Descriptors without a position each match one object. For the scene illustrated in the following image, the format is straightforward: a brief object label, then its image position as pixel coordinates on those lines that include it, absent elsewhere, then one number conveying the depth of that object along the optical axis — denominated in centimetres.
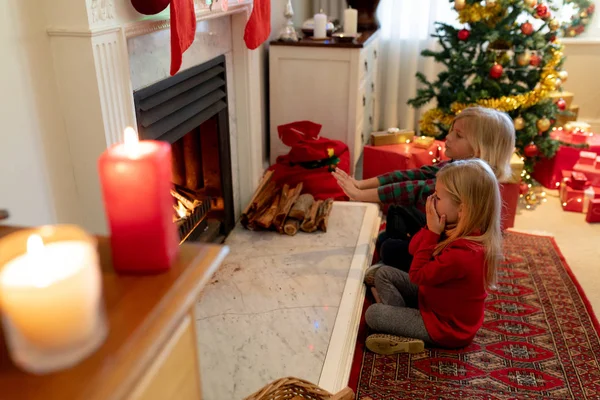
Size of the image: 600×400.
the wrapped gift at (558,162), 316
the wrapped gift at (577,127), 327
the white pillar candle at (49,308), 45
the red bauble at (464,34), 297
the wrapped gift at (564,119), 339
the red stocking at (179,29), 141
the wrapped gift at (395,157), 293
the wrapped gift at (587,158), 308
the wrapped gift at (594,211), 288
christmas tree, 288
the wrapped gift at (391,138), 311
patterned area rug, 168
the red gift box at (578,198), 299
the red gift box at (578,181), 300
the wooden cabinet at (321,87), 298
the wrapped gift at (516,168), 263
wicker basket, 125
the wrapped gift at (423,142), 302
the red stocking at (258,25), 216
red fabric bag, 272
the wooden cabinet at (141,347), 44
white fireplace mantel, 125
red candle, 54
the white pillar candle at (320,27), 306
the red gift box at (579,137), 319
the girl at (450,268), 163
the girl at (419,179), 198
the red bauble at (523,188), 308
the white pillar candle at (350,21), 323
